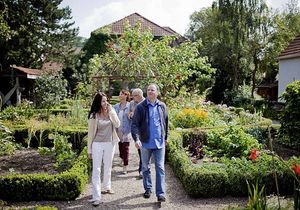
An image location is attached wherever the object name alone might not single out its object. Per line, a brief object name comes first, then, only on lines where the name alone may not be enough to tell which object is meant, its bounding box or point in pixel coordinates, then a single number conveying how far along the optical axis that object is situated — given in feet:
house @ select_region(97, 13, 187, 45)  109.40
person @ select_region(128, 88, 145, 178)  25.40
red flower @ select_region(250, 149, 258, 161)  14.72
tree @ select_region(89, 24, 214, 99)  39.09
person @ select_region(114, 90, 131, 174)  26.71
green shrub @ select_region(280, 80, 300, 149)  35.66
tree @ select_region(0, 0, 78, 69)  85.15
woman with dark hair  20.97
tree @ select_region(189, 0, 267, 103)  96.73
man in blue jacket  20.86
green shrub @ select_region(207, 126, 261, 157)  30.76
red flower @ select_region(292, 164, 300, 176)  12.23
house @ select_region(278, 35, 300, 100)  70.89
